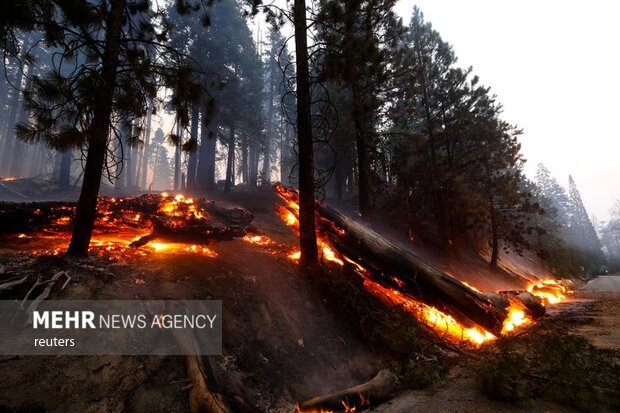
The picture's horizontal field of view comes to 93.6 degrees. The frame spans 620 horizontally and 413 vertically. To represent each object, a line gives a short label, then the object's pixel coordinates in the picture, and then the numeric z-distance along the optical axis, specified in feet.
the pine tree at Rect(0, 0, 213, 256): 17.90
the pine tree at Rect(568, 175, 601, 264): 212.43
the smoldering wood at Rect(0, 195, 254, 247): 26.35
